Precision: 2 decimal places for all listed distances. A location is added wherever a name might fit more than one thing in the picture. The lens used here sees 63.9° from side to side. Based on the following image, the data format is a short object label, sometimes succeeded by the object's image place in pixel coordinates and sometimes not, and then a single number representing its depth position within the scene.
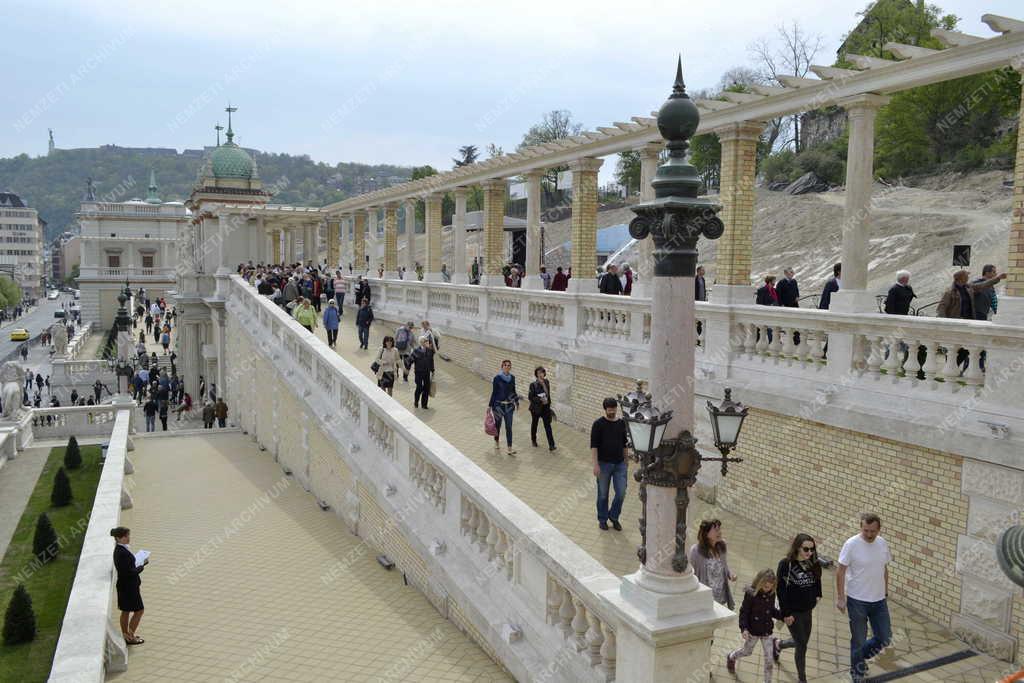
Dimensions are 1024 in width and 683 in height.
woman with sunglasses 6.82
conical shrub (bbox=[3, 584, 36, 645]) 11.67
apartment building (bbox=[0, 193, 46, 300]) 161.00
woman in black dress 9.12
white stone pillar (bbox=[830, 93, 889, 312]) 10.45
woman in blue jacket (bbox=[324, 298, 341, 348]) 20.89
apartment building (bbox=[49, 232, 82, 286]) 179.65
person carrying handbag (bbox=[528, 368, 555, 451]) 12.90
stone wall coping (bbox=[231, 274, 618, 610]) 6.32
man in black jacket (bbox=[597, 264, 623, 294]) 15.91
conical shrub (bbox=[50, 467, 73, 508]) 20.69
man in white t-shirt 6.92
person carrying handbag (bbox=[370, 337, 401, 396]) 15.34
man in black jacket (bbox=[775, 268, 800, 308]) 13.55
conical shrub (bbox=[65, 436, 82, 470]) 24.59
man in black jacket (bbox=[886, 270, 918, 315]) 10.42
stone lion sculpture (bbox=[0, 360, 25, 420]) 28.19
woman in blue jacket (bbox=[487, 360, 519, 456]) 12.64
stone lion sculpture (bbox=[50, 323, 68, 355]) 51.31
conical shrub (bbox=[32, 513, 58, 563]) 16.09
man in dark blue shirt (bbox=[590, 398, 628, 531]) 9.75
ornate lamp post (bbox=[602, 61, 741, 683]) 5.18
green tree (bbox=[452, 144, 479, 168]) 106.31
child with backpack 6.67
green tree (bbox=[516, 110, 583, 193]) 83.38
